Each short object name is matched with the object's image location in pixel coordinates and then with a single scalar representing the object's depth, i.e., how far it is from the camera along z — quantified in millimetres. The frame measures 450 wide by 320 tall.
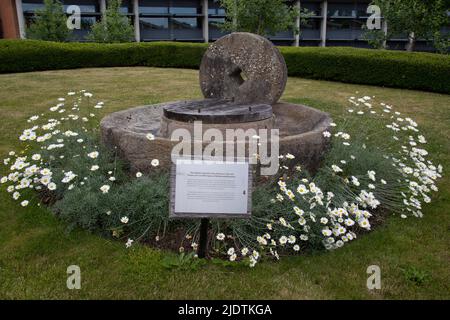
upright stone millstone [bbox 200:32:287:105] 5395
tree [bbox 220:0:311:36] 16984
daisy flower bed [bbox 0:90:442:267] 3486
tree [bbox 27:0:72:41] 20328
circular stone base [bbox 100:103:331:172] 3986
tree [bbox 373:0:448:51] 12852
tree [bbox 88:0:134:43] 20125
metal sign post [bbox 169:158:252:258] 2887
